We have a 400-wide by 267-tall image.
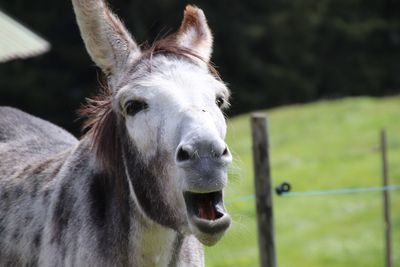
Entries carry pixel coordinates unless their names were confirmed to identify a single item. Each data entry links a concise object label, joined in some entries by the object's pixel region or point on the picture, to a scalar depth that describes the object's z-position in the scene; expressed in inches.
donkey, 273.9
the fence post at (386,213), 593.3
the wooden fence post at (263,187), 482.0
